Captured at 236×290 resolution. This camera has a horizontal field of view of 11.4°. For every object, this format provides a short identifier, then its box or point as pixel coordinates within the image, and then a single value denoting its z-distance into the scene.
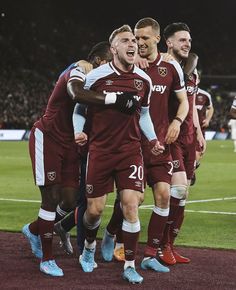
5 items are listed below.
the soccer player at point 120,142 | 10.82
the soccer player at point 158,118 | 11.73
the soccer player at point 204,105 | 20.71
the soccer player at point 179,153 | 12.44
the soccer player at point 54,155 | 11.46
